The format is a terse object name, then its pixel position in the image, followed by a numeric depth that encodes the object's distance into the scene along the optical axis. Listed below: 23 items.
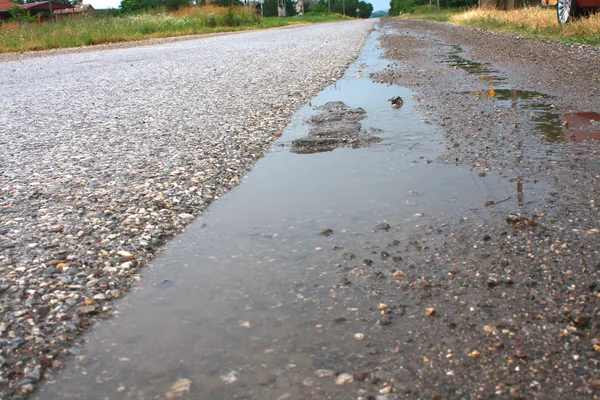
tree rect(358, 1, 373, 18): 138.07
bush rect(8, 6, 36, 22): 40.49
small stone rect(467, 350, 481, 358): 1.85
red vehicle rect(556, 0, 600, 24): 13.91
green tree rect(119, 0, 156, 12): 52.21
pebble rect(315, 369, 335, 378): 1.82
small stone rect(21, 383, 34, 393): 1.82
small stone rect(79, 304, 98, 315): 2.29
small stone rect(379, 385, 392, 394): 1.71
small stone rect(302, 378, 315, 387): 1.78
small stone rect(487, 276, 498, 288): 2.28
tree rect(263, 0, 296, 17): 82.66
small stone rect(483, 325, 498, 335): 1.97
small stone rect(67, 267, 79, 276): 2.61
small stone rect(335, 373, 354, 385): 1.78
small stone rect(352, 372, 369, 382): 1.78
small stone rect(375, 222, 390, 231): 2.97
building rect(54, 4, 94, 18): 59.10
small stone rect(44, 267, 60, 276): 2.62
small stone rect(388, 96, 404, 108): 6.42
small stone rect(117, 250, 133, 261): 2.76
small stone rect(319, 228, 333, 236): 2.96
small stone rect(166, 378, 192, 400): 1.77
